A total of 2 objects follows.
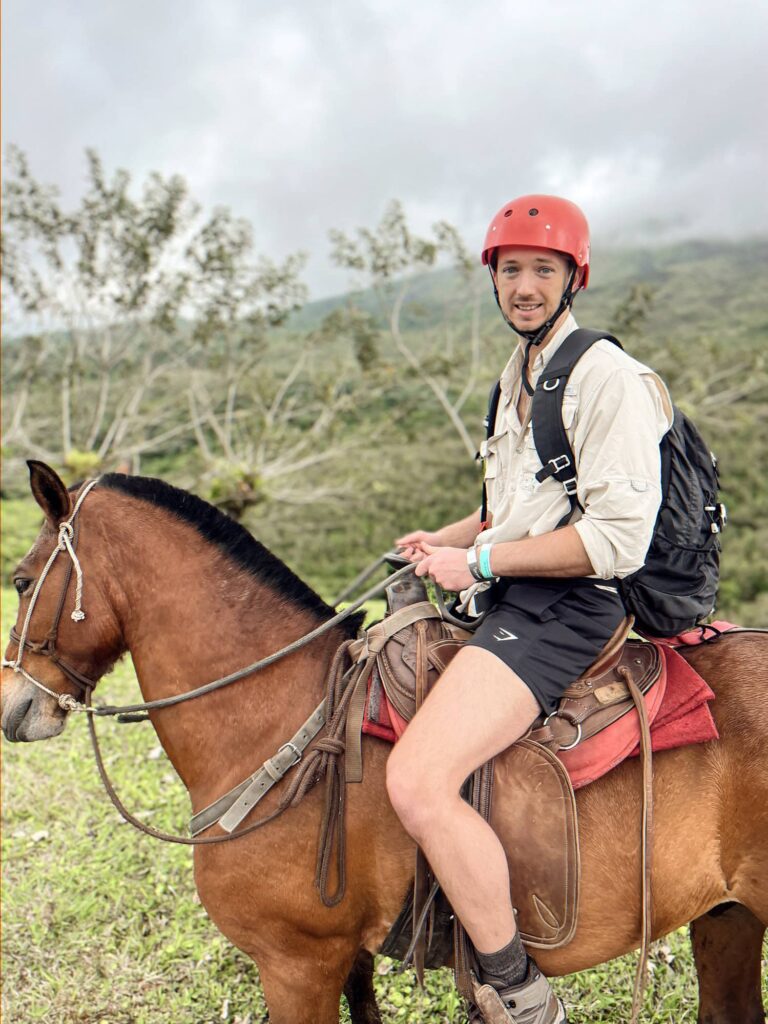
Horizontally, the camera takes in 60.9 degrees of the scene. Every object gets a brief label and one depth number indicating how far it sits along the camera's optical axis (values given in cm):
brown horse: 216
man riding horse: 201
